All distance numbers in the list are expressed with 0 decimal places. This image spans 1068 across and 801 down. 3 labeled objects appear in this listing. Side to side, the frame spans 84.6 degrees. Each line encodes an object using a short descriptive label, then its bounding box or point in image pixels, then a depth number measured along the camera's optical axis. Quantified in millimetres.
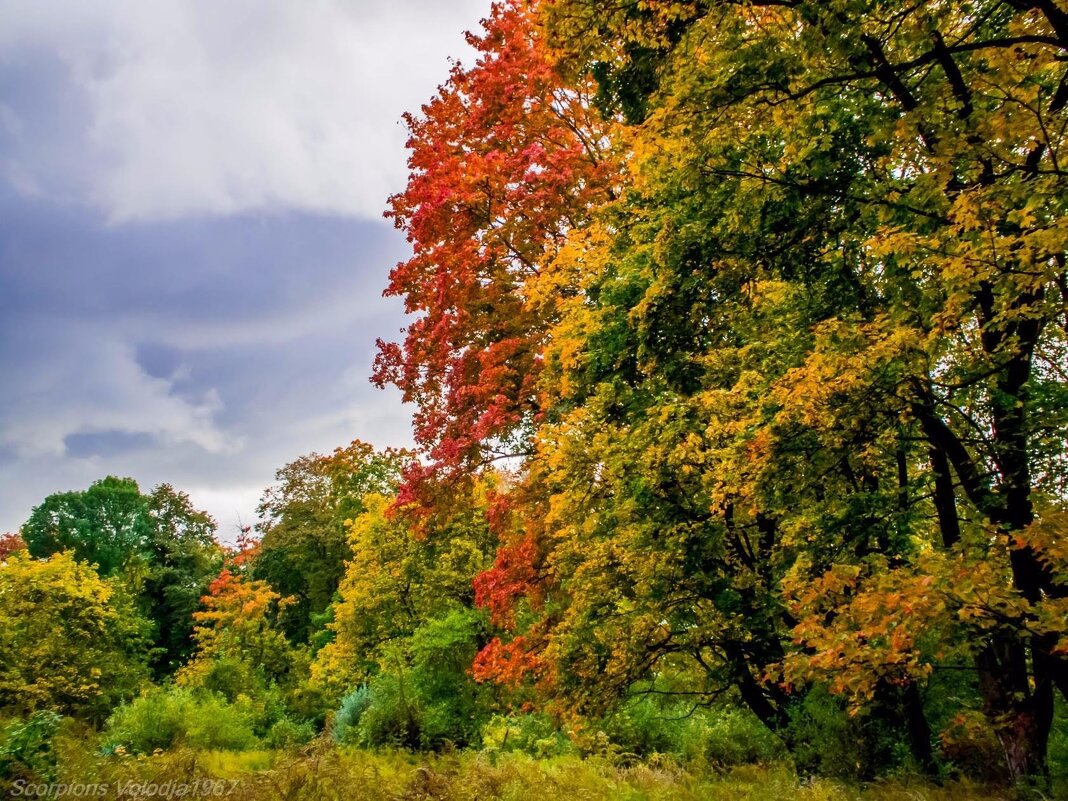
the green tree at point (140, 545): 33625
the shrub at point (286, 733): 16984
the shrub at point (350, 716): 15203
